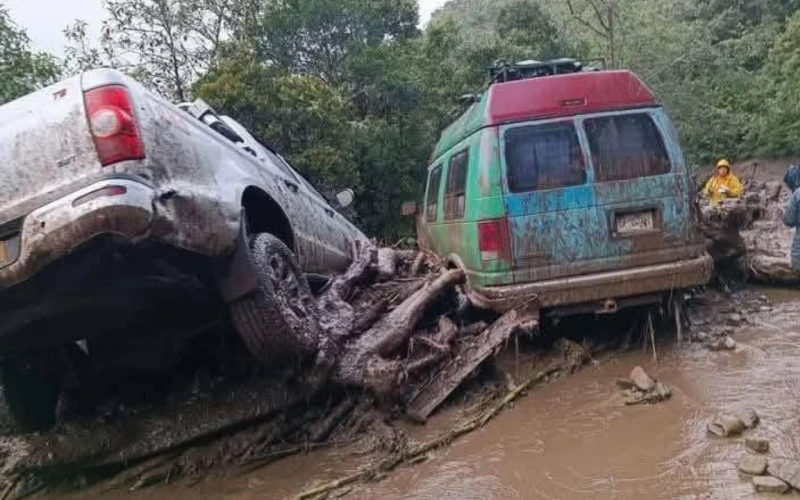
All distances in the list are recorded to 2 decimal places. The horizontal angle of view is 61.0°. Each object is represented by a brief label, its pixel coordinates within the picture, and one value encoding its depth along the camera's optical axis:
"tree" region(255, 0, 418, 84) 15.92
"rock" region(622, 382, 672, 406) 4.17
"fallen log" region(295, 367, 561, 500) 3.47
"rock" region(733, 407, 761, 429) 3.54
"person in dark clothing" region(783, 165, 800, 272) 5.83
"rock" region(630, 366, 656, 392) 4.29
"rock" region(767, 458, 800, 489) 2.84
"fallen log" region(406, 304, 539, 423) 4.44
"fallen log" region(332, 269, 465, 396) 4.11
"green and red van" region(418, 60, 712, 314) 5.05
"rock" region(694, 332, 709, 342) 5.43
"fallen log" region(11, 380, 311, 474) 3.91
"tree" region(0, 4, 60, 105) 8.66
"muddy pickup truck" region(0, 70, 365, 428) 2.82
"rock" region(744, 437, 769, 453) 3.23
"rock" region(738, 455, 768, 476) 2.98
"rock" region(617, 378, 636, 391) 4.43
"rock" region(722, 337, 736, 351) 5.10
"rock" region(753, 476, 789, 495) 2.82
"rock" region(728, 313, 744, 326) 5.86
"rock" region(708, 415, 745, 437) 3.46
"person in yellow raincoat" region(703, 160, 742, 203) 8.50
